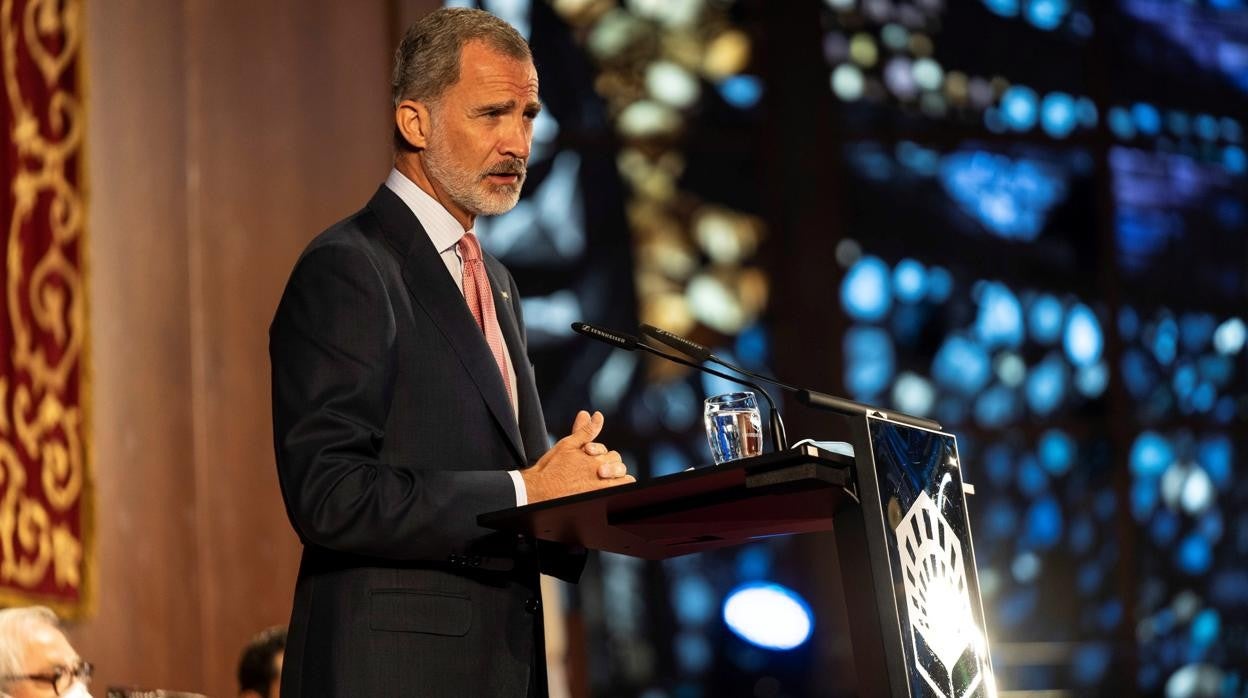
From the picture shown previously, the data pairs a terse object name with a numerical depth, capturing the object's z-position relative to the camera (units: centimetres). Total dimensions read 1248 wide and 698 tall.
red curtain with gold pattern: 775
